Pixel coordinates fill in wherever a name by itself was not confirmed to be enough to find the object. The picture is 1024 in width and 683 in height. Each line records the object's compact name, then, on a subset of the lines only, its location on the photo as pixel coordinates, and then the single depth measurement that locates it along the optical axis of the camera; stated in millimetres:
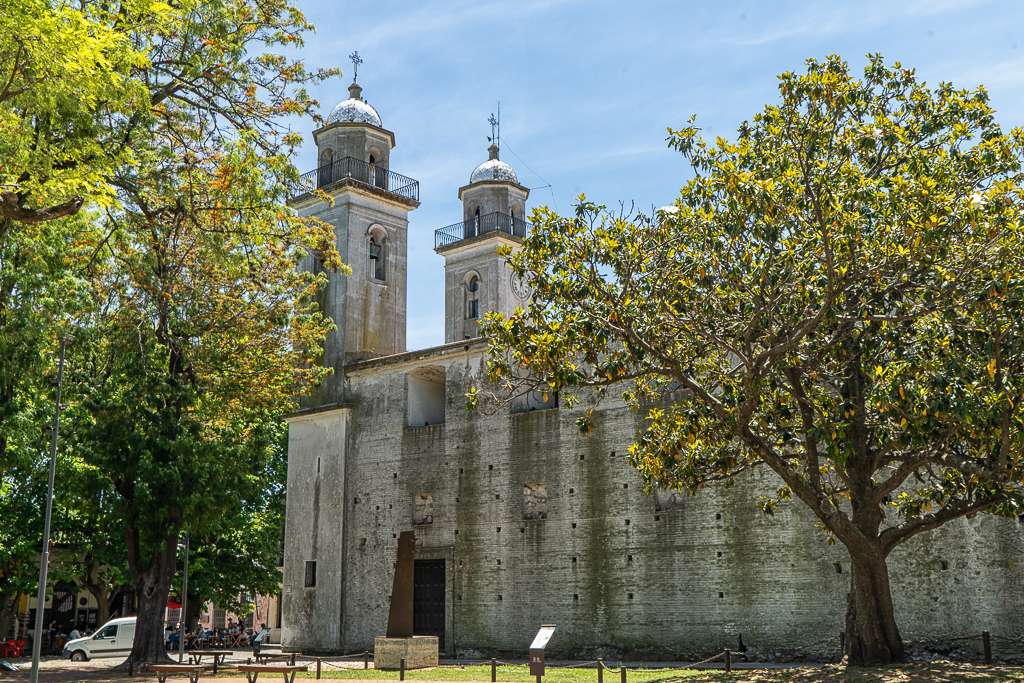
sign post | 14344
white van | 31547
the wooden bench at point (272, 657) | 24491
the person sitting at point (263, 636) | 35244
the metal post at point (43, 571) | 16359
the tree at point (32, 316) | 17250
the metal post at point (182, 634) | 22094
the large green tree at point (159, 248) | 11992
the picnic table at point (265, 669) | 16542
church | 20547
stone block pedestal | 20328
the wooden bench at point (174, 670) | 17172
